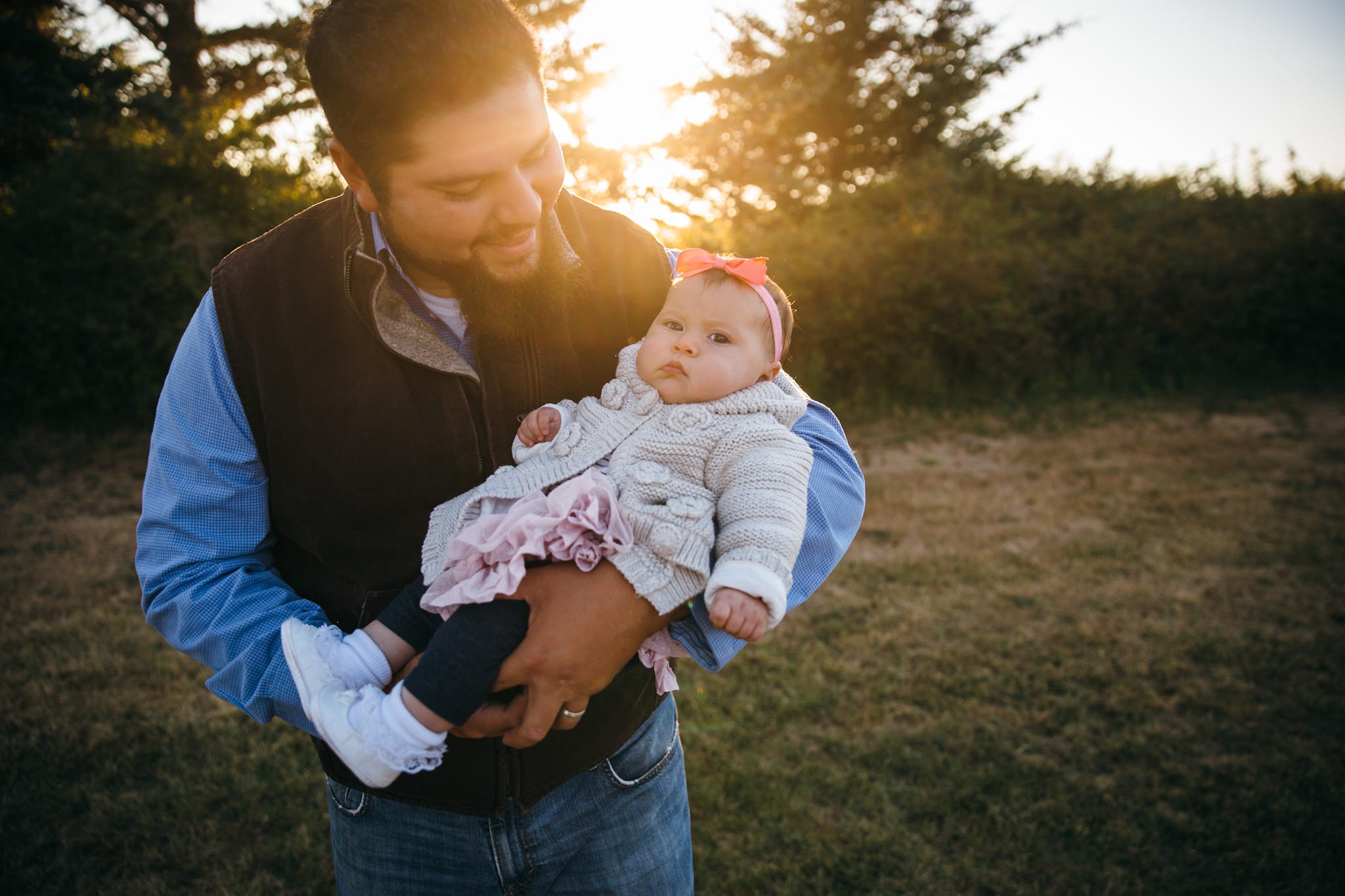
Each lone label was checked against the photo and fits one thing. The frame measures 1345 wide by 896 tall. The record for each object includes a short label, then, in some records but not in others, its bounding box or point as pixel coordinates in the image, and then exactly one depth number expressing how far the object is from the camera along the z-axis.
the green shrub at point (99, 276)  7.44
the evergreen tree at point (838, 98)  12.62
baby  1.34
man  1.40
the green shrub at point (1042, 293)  8.97
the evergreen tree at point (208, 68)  10.24
